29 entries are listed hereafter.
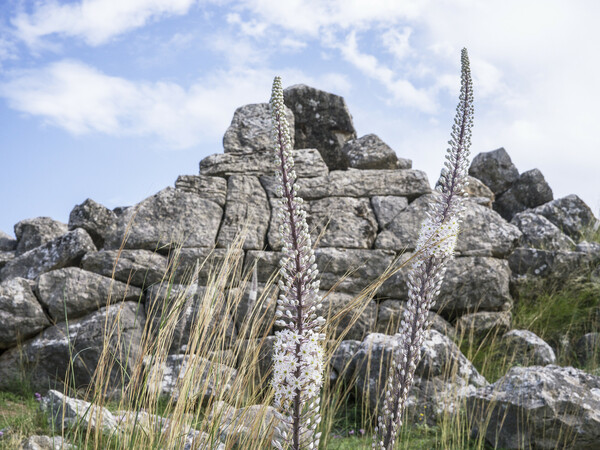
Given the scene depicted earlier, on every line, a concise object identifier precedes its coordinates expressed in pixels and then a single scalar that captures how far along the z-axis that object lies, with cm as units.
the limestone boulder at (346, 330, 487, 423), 654
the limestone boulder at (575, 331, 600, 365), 876
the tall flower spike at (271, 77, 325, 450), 232
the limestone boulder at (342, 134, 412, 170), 1000
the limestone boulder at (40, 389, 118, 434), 474
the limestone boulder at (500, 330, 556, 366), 824
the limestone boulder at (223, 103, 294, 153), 951
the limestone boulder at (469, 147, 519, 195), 1512
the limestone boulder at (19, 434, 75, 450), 429
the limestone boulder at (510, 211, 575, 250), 1078
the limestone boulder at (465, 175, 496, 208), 1112
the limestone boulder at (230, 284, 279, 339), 352
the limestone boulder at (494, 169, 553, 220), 1440
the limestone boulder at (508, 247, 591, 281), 975
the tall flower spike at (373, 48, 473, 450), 360
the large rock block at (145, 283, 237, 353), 313
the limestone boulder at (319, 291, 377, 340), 816
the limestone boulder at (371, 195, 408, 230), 894
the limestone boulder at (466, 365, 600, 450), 559
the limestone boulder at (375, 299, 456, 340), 834
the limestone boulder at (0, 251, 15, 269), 1011
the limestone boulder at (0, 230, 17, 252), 1149
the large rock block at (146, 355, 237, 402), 309
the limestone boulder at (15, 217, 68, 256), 1095
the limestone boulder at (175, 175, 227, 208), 895
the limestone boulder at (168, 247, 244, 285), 811
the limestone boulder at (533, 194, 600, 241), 1248
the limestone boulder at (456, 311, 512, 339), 852
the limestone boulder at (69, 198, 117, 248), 898
